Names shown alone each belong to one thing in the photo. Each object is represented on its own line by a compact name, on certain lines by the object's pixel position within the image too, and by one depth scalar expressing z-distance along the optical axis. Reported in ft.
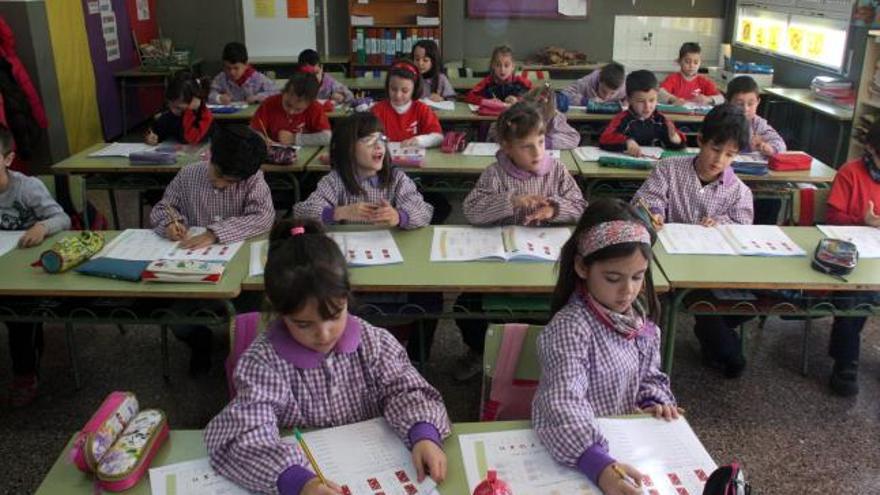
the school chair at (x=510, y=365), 5.90
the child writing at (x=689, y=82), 19.31
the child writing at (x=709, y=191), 9.37
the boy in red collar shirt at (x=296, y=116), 13.76
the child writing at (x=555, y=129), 13.43
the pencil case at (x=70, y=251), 7.57
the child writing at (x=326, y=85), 18.13
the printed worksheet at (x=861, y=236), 8.39
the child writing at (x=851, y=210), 9.46
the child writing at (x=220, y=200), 8.52
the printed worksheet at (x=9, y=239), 8.30
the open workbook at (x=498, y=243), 8.02
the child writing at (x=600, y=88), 17.34
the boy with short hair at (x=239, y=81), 18.20
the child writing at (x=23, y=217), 9.05
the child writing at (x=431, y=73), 18.84
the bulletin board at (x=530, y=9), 25.90
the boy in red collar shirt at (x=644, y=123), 13.70
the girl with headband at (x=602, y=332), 5.07
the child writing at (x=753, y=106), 13.25
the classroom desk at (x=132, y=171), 12.09
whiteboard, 26.07
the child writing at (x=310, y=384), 4.42
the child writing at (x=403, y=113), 14.12
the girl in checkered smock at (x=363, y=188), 8.73
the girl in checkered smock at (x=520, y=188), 8.81
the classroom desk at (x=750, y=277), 7.47
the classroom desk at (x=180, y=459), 4.38
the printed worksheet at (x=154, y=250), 7.99
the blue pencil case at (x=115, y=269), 7.45
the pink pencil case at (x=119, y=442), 4.36
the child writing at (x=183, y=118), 13.42
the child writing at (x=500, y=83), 17.81
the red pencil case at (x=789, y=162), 12.22
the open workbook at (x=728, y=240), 8.27
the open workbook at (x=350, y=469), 4.37
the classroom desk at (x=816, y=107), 17.83
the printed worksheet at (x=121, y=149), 12.79
